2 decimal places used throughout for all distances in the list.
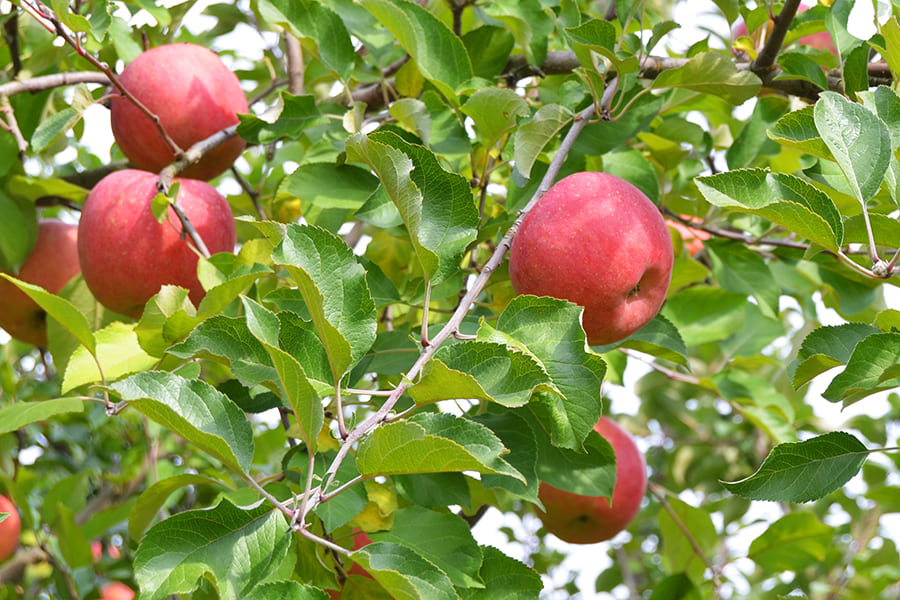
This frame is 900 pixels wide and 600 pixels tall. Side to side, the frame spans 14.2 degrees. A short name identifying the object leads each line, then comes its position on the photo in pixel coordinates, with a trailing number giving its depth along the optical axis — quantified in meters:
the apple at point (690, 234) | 1.76
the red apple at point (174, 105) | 1.66
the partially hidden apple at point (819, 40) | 1.96
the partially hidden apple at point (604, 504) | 1.70
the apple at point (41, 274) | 1.75
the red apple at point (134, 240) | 1.62
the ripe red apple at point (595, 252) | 1.49
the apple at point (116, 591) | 1.96
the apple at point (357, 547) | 1.51
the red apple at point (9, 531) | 2.06
